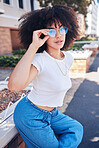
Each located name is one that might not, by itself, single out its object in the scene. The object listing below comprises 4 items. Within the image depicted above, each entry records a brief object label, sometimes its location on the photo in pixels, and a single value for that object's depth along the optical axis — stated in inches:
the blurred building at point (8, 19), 618.8
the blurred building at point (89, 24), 4084.2
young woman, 56.3
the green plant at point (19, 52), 526.3
